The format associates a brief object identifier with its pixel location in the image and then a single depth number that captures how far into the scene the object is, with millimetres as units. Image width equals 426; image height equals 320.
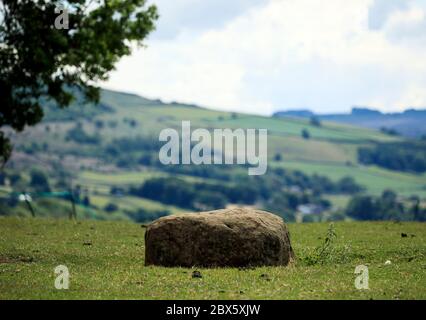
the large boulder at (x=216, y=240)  29750
